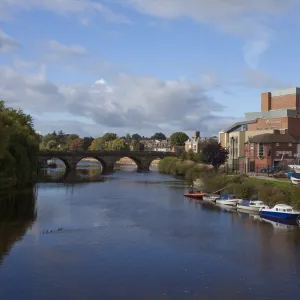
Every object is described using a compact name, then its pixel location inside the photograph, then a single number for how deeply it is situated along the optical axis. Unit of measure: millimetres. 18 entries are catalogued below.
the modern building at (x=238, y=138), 97250
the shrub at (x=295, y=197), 42438
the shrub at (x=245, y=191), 53447
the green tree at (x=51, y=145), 184550
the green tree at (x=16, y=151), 57912
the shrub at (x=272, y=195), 45891
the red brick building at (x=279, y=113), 96125
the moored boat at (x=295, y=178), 55194
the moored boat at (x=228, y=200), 50716
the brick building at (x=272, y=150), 82750
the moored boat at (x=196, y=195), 59531
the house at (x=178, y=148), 175725
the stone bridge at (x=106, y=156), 116550
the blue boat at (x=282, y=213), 40375
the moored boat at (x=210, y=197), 56216
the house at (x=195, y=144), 155875
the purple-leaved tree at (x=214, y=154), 90500
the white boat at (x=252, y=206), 45656
